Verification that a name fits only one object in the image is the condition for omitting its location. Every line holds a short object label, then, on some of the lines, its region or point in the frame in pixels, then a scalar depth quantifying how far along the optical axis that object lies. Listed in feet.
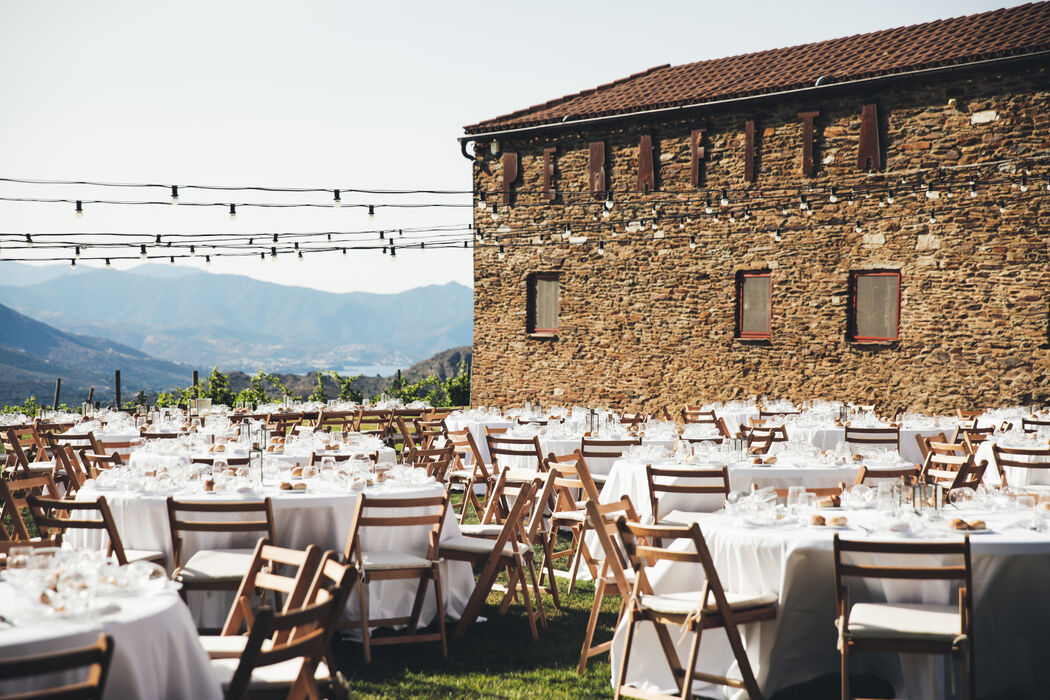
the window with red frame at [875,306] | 53.16
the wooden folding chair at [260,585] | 12.61
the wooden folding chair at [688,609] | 14.10
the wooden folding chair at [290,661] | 9.53
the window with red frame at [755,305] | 57.26
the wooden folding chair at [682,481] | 20.79
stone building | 49.70
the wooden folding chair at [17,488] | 17.69
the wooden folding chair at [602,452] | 28.89
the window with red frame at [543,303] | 64.90
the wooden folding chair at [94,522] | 16.40
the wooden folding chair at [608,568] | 15.30
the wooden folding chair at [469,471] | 26.66
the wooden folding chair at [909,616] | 13.38
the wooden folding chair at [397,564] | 17.88
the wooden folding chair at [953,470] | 21.54
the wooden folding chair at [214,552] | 17.17
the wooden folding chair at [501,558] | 19.03
